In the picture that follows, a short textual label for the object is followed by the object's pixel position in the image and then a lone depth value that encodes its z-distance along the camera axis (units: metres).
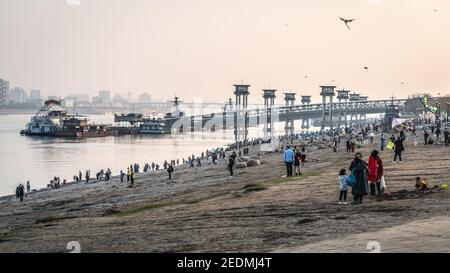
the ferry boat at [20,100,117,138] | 154.96
